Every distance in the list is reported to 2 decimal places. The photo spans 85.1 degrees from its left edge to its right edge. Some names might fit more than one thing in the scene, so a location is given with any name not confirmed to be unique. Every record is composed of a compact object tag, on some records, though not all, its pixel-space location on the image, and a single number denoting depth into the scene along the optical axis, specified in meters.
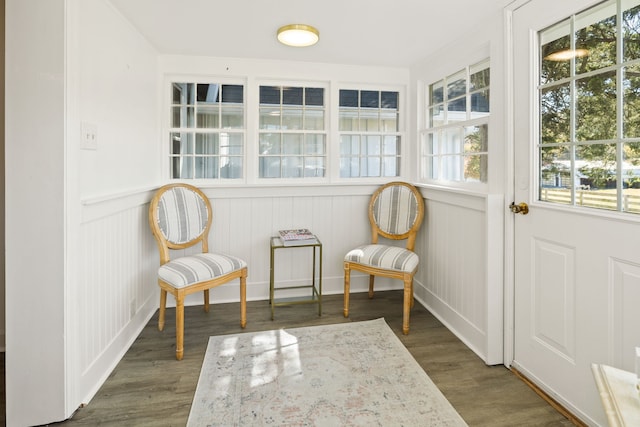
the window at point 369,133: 3.43
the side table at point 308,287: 2.89
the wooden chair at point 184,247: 2.33
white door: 1.52
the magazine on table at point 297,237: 2.92
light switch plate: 1.80
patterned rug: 1.73
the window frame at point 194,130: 3.09
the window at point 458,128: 2.50
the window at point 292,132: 3.29
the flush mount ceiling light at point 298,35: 2.37
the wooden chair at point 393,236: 2.69
